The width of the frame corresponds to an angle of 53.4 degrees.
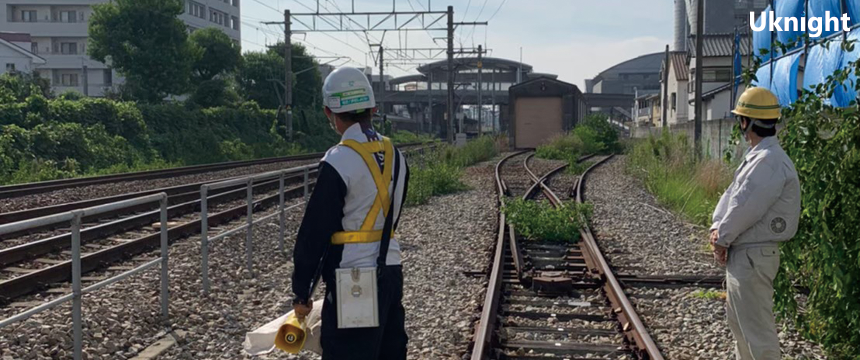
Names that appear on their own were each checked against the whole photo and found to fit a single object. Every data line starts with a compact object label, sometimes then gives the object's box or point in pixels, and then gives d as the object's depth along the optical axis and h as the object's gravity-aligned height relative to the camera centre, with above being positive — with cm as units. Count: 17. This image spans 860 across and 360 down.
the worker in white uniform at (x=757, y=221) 453 -51
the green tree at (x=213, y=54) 5375 +476
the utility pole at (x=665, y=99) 5809 +191
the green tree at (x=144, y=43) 4291 +441
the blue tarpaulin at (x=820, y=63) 1518 +115
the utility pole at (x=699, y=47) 2178 +203
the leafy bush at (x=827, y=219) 494 -56
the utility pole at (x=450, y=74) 3559 +231
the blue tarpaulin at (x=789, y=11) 1961 +269
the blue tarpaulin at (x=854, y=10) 1513 +206
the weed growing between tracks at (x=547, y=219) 1180 -134
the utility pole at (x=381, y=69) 4623 +339
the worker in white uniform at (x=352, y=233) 371 -46
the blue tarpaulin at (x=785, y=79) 1978 +110
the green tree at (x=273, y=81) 6088 +353
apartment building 7531 +835
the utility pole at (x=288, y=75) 3722 +254
